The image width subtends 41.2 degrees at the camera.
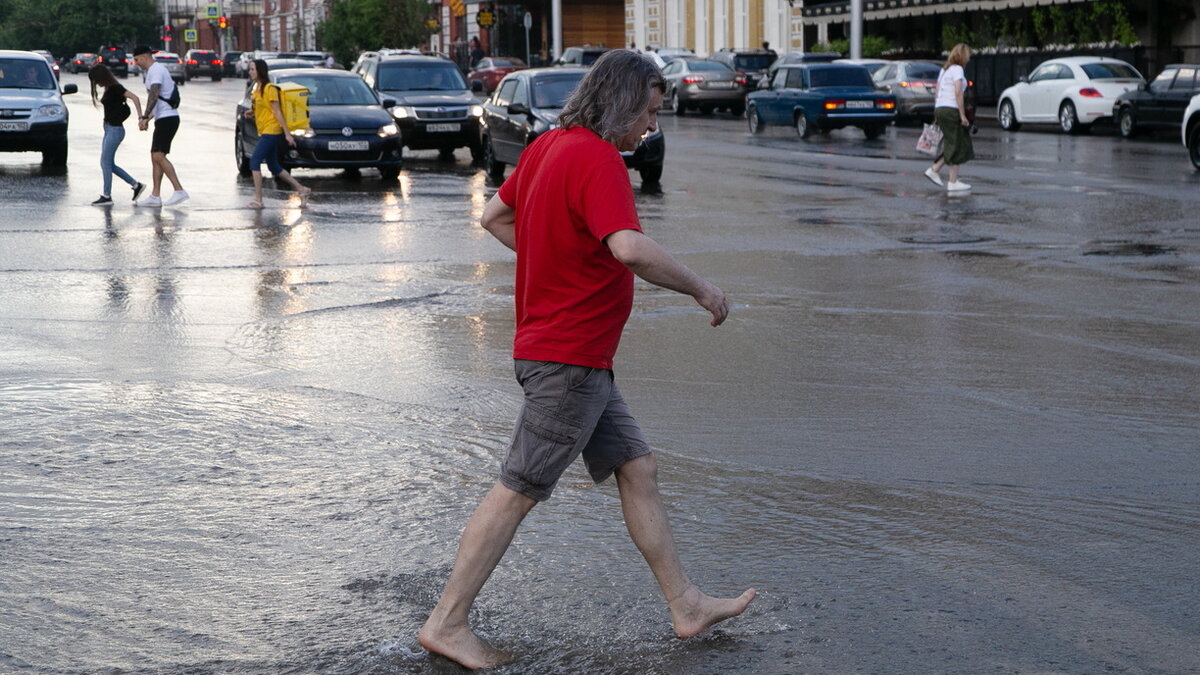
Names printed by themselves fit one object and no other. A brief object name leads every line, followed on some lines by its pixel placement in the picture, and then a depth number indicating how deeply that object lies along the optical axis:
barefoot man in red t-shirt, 4.00
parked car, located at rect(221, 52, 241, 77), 96.44
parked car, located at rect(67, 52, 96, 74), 103.88
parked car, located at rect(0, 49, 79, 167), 23.31
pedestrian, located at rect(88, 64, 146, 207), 17.39
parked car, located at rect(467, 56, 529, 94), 59.06
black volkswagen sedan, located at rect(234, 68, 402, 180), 21.09
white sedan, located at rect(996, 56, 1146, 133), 30.09
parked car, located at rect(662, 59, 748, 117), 42.47
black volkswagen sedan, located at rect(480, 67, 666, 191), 20.05
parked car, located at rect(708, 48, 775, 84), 47.03
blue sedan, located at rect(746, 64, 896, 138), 31.05
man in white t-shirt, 17.05
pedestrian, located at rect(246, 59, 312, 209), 17.73
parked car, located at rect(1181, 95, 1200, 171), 20.94
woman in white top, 18.33
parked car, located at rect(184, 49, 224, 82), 90.50
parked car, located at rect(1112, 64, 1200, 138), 27.16
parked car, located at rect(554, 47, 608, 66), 46.59
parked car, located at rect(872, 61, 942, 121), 35.97
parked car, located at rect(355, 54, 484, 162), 25.09
